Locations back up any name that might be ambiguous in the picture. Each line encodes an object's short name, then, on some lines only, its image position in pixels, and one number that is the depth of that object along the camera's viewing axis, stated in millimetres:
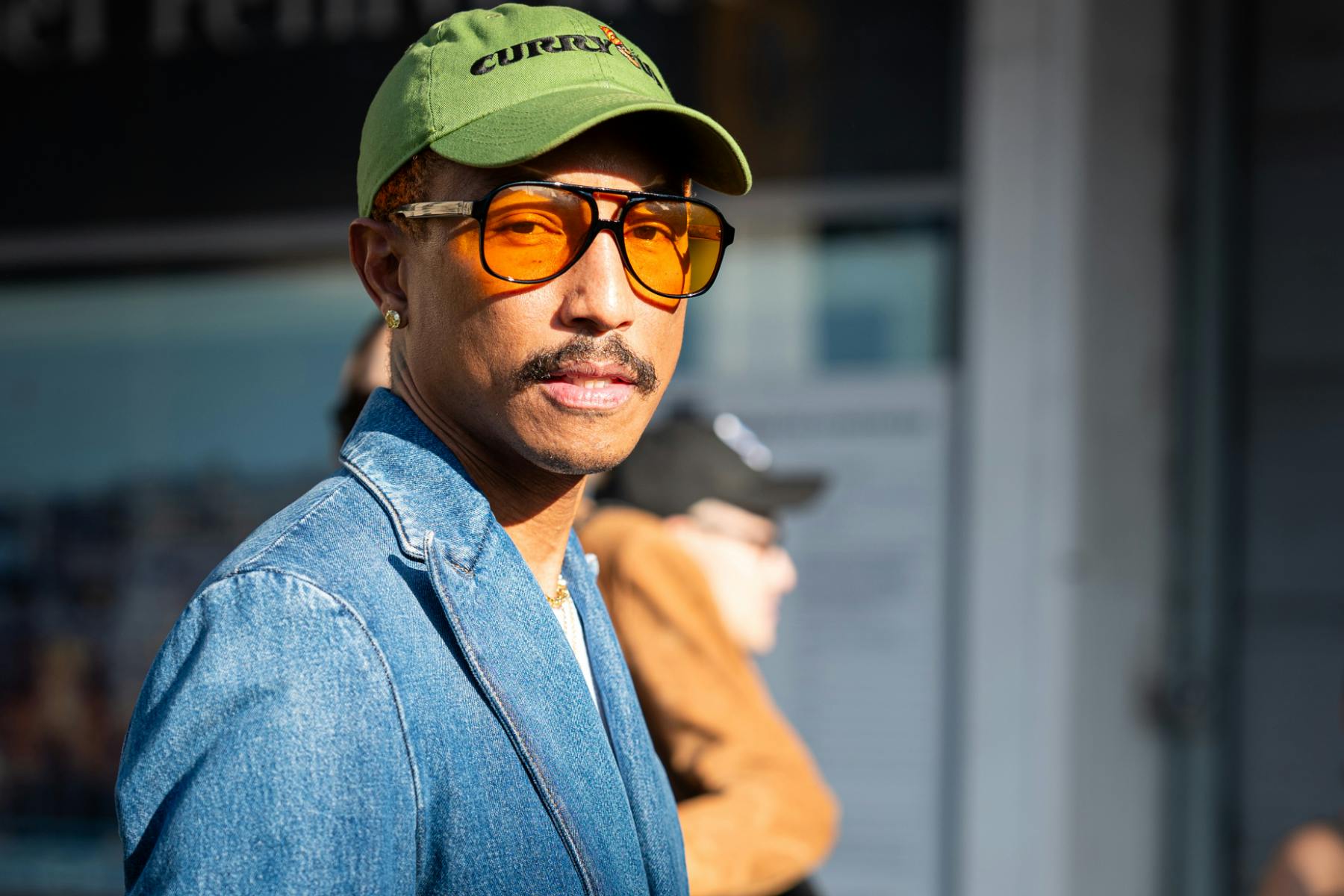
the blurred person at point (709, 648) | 2131
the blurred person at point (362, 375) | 2494
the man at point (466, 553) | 1029
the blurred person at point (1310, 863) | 2789
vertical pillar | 4496
